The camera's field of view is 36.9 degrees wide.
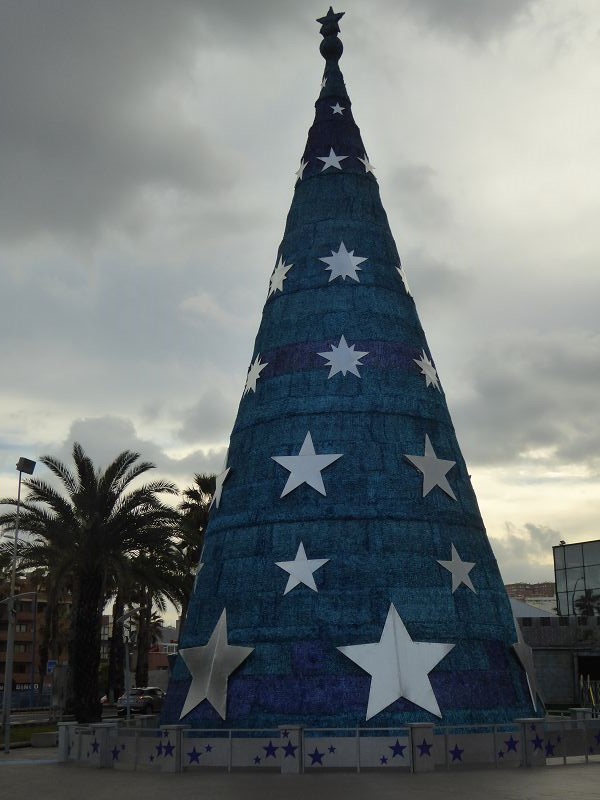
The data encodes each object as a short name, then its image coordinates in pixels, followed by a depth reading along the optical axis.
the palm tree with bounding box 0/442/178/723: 33.06
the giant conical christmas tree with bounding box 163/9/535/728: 19.06
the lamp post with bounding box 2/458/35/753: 26.95
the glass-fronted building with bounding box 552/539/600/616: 60.50
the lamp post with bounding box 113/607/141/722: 34.51
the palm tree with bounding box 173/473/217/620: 46.38
